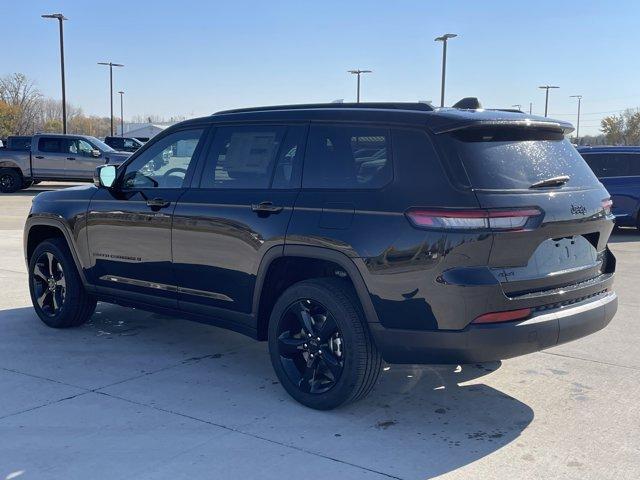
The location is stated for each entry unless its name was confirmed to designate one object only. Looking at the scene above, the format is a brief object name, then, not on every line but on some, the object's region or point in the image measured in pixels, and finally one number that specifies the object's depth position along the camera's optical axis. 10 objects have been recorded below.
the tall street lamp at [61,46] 34.25
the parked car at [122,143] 31.20
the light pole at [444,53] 34.47
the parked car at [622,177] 13.08
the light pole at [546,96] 60.81
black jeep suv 3.82
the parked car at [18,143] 23.36
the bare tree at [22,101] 75.50
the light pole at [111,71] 48.41
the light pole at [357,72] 51.50
